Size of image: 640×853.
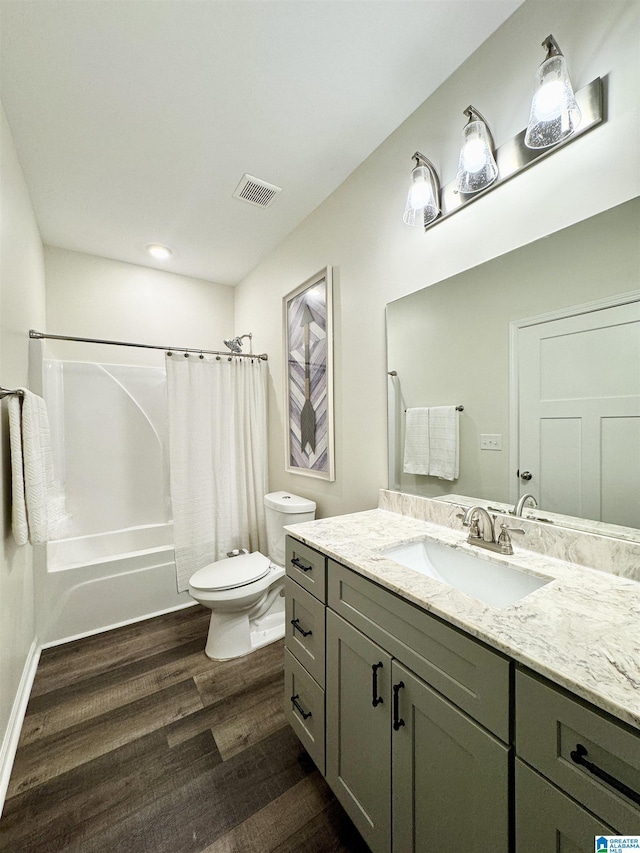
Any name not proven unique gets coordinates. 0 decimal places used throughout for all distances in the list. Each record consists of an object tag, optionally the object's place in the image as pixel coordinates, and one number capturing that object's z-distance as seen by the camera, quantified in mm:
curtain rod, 1947
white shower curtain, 2307
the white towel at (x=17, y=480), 1388
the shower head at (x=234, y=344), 2629
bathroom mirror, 929
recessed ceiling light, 2559
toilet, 1831
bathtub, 2082
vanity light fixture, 952
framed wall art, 2016
